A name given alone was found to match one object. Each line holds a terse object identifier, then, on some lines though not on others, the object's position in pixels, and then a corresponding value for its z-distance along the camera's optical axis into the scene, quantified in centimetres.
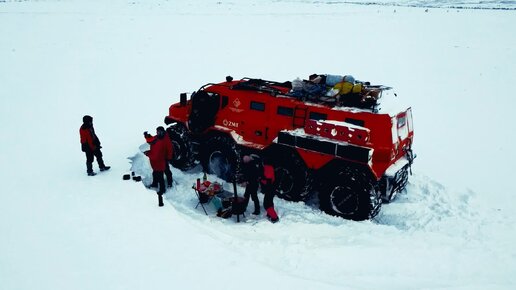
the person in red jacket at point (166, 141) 874
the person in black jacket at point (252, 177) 809
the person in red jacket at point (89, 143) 930
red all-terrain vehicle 785
